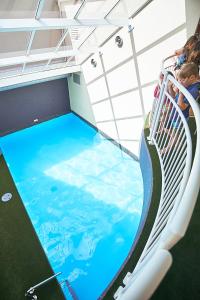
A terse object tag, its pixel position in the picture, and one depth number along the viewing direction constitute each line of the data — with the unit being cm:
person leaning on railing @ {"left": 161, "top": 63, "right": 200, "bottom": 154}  233
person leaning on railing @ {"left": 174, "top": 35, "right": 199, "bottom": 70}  283
